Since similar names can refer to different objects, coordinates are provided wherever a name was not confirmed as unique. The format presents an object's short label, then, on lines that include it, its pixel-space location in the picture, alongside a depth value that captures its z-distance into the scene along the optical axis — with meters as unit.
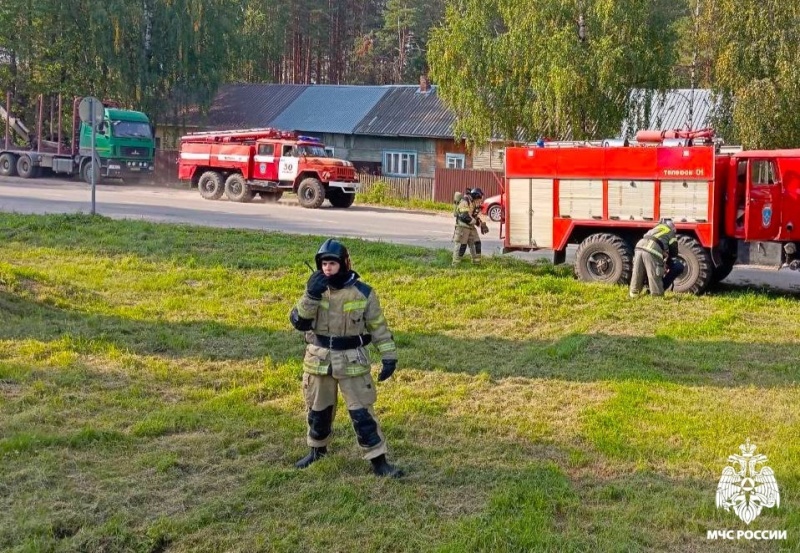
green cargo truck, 34.56
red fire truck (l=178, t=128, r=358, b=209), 27.69
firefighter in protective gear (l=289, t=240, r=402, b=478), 6.18
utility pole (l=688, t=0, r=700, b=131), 29.36
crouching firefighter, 13.08
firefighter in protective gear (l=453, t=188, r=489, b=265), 15.48
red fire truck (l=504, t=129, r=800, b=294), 13.64
